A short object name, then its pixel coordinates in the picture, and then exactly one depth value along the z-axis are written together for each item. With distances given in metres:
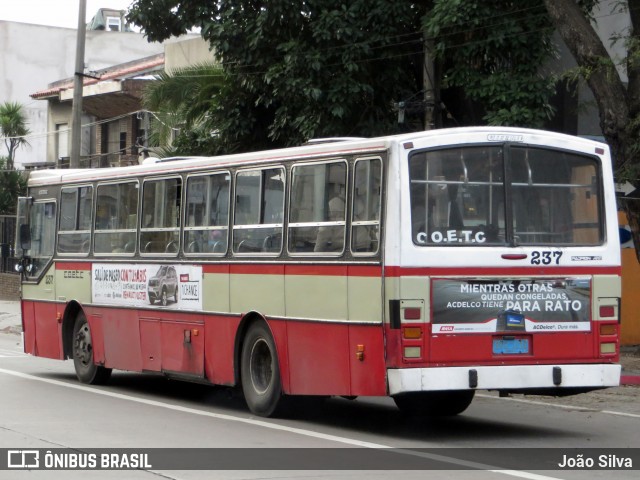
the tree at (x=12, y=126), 46.81
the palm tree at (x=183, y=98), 27.84
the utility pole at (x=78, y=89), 28.92
